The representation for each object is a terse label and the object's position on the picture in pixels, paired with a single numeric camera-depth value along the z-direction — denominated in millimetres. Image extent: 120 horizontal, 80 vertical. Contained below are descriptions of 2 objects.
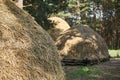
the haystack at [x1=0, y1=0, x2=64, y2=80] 4668
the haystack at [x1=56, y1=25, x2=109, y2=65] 17328
